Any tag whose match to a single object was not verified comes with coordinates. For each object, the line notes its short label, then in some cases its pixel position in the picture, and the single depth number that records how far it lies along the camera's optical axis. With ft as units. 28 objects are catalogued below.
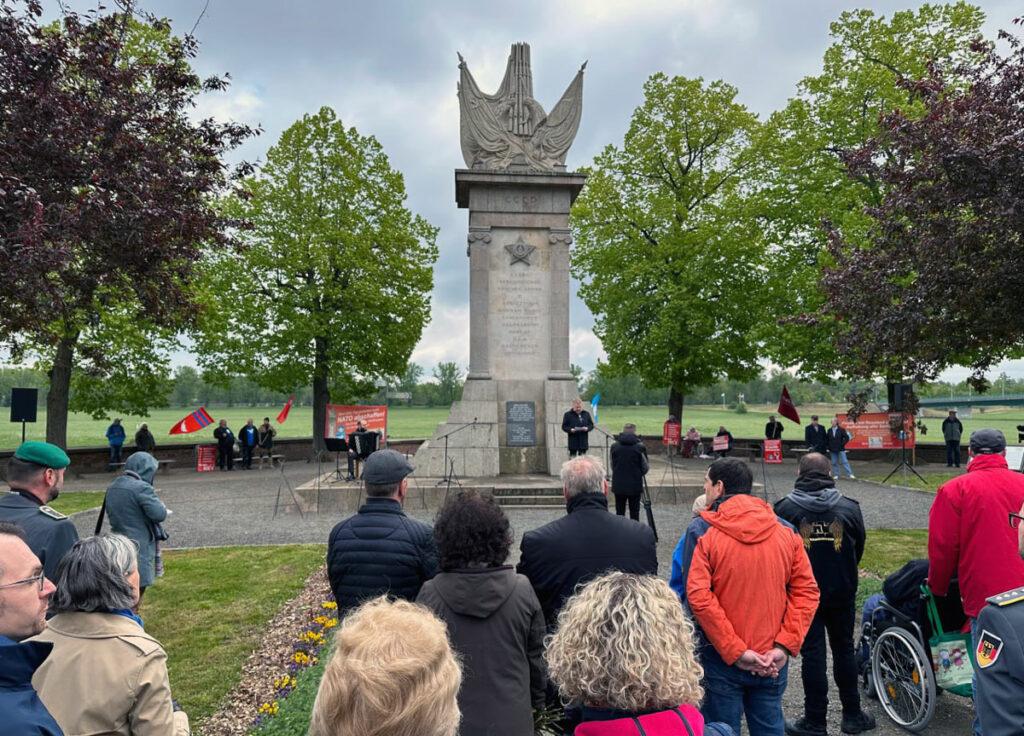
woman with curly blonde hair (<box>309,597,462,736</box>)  5.23
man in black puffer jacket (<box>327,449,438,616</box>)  12.42
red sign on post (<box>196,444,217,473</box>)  81.20
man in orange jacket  11.68
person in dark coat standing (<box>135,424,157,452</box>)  73.87
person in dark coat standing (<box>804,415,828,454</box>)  63.93
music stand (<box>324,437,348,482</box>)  54.54
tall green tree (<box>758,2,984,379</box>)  75.46
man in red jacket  13.75
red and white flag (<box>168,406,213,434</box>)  76.28
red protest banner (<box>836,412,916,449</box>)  77.36
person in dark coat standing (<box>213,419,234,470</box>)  82.43
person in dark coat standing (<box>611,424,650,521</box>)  33.19
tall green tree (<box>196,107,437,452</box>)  85.30
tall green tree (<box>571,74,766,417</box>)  85.87
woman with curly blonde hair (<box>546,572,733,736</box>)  6.48
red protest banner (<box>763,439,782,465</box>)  81.13
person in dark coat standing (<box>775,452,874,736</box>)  14.70
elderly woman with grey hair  7.93
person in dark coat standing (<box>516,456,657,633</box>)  12.38
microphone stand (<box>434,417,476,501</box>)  46.80
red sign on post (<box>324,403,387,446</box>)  75.77
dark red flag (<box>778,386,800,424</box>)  70.32
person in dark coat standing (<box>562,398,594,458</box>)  45.57
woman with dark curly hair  9.01
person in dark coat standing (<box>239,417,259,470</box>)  84.38
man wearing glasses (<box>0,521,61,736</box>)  5.86
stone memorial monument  52.75
